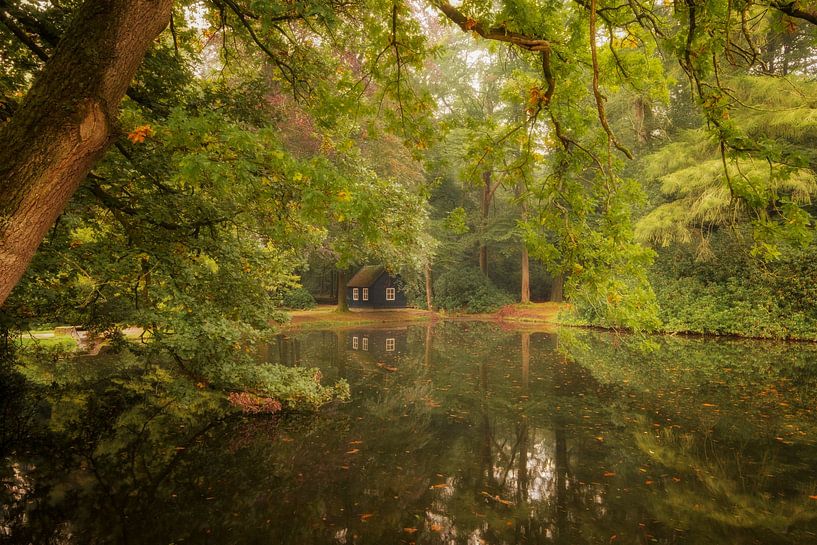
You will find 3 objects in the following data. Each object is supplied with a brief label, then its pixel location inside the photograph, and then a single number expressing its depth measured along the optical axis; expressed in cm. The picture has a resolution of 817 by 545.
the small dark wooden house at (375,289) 3738
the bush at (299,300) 3356
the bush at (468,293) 3382
